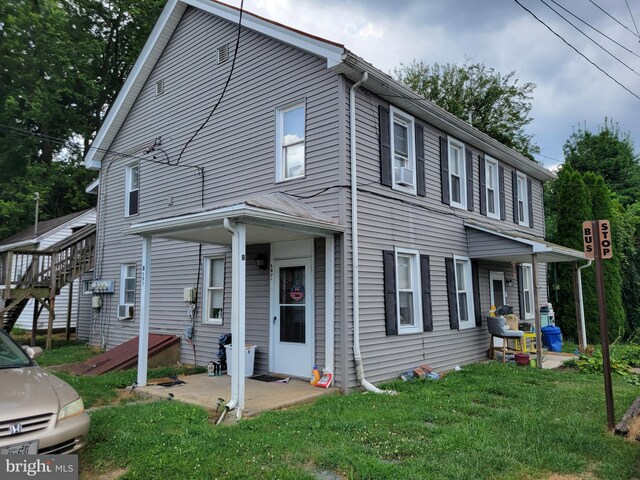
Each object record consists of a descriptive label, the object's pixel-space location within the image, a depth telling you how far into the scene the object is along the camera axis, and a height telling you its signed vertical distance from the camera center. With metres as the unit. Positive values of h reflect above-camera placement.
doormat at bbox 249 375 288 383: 7.85 -1.38
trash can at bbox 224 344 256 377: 8.12 -1.06
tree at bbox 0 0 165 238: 22.39 +11.27
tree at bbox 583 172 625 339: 15.03 +1.11
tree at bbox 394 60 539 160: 25.59 +11.01
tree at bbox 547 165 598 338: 15.40 +2.05
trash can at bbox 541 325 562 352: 12.70 -1.16
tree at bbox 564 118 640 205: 25.80 +7.95
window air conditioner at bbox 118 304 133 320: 11.73 -0.31
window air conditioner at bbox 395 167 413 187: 9.00 +2.38
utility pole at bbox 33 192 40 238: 20.34 +3.19
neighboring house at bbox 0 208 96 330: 20.30 +2.50
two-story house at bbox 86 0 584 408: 7.63 +1.80
